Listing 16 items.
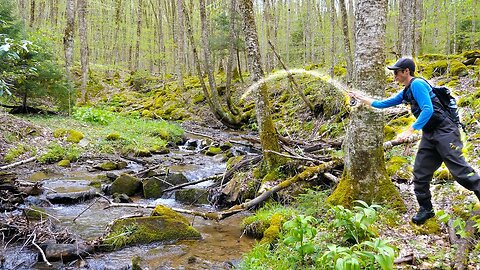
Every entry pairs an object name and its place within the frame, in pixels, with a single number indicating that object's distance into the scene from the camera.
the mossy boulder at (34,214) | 6.88
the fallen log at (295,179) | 7.00
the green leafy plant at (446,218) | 3.23
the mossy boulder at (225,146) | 14.60
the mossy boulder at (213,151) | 14.20
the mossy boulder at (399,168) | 6.76
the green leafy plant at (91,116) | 17.28
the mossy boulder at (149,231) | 6.09
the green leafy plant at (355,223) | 3.84
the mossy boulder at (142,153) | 13.66
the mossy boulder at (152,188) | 9.17
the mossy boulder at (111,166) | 11.71
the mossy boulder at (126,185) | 9.17
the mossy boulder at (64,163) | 11.63
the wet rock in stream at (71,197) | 8.45
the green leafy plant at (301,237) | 4.03
